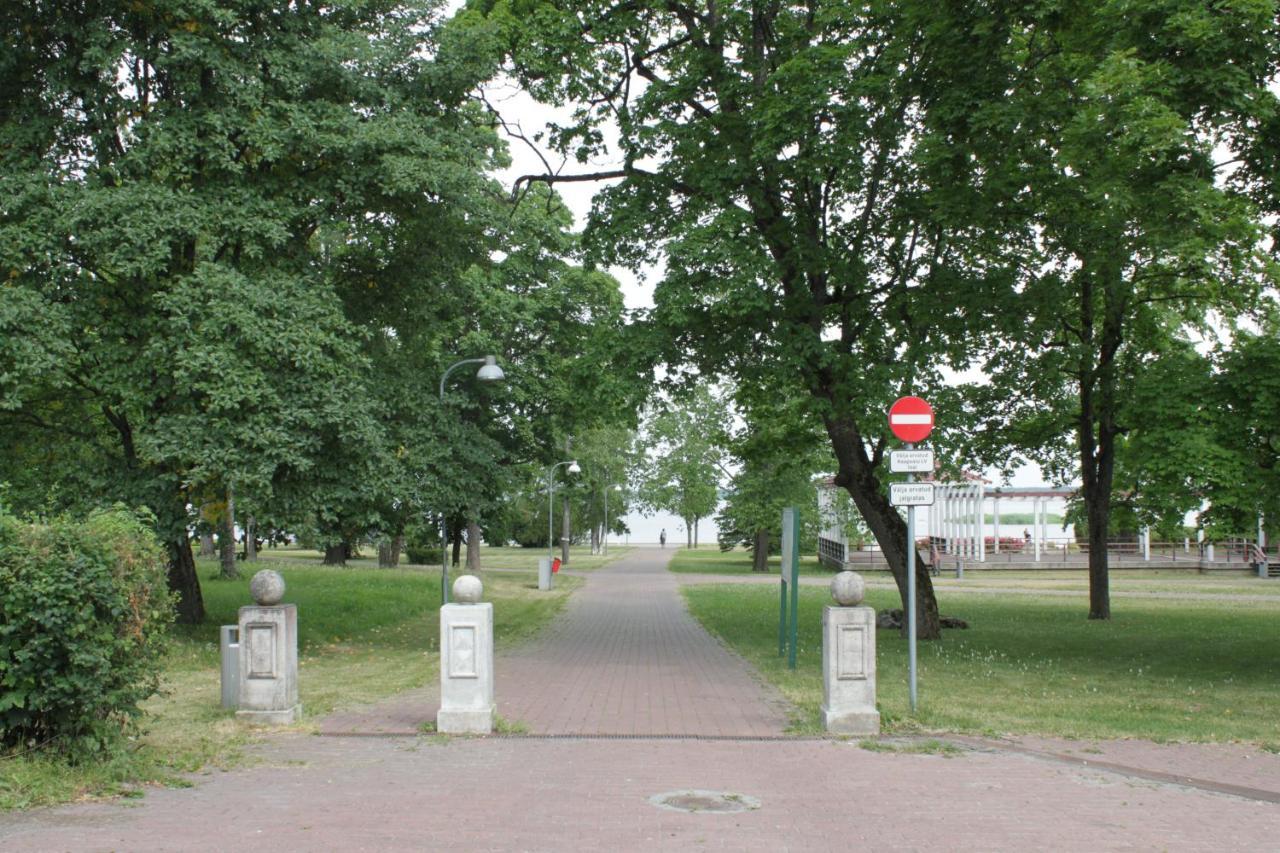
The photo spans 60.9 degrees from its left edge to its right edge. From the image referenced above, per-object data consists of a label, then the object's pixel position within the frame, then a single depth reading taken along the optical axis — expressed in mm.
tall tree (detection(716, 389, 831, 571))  22172
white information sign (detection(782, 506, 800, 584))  14375
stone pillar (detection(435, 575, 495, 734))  9070
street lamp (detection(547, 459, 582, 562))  42134
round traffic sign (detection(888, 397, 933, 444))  10586
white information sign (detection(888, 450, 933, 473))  10398
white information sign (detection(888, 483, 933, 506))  10336
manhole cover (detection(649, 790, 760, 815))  6586
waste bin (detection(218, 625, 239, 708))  9727
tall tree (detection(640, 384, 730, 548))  61719
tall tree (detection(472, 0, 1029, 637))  14820
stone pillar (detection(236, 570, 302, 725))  9234
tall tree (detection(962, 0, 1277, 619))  11273
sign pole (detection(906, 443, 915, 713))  10062
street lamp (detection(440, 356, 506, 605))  20344
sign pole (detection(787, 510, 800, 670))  14179
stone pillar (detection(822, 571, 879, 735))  9148
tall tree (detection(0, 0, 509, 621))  13891
